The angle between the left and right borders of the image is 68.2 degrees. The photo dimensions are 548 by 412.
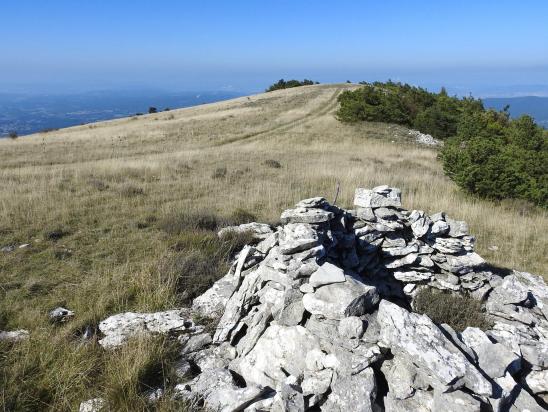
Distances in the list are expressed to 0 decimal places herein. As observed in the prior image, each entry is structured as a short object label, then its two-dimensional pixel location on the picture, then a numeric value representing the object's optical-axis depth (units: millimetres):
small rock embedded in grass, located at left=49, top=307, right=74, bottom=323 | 5643
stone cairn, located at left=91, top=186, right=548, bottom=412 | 3695
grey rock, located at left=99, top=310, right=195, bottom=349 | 5078
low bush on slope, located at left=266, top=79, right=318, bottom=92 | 70938
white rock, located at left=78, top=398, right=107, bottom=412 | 3876
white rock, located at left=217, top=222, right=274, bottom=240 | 8750
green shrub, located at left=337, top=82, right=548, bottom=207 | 12648
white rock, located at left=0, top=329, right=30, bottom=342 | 4971
